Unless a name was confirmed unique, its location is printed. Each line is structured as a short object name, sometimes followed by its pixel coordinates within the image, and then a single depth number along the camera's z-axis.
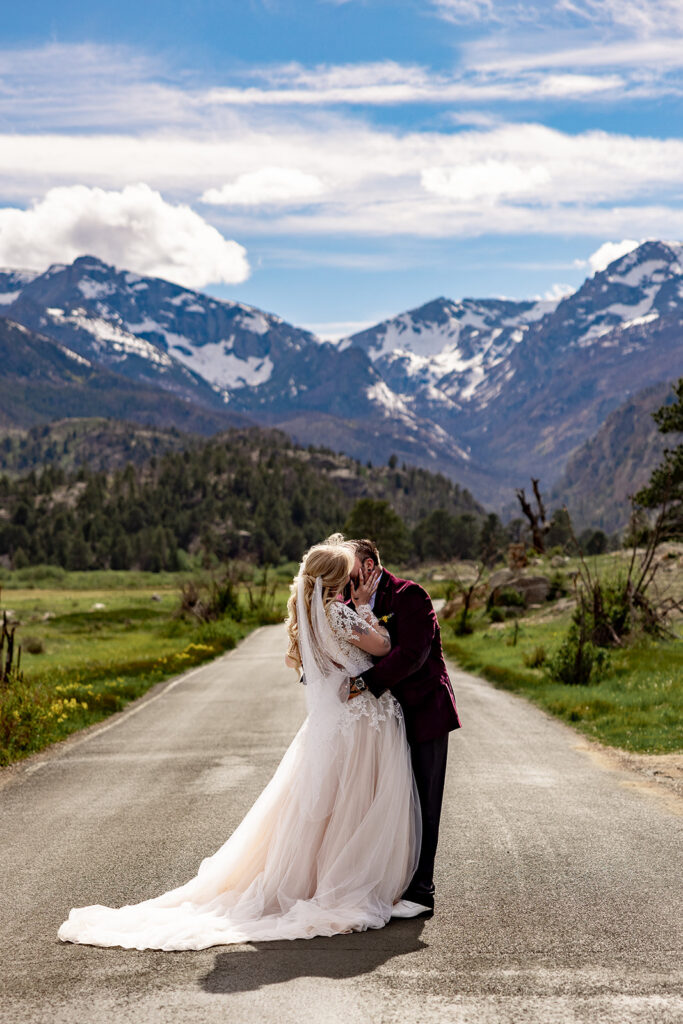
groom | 7.38
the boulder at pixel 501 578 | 49.28
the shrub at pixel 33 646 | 44.38
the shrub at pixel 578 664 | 23.34
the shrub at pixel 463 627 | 42.28
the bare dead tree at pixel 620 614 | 26.59
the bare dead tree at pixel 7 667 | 18.02
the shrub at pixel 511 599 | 46.25
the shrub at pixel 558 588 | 46.31
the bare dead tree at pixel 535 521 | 53.01
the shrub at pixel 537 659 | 28.64
